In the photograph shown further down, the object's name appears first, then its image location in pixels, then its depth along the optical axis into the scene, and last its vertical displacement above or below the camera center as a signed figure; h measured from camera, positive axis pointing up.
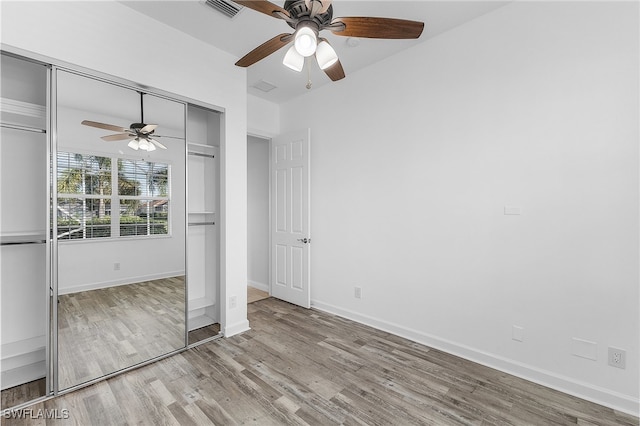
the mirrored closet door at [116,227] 2.13 -0.13
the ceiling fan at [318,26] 1.51 +1.05
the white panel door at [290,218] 3.92 -0.10
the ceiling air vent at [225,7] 2.30 +1.69
